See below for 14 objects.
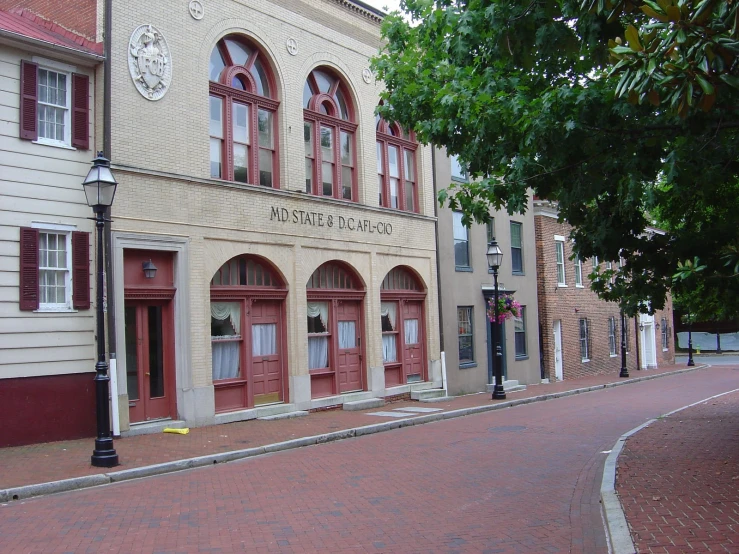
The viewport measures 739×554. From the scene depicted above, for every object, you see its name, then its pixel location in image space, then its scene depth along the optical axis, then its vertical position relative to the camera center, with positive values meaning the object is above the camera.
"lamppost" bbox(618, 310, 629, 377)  33.02 -1.52
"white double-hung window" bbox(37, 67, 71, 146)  13.68 +4.23
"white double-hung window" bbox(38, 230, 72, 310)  13.42 +1.20
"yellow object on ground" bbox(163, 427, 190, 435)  14.62 -1.91
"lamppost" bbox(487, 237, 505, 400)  21.78 -0.81
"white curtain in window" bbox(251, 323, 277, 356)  17.45 -0.21
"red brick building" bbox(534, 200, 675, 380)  30.08 +0.20
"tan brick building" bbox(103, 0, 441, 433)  15.04 +2.63
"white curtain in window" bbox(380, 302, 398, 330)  21.52 +0.48
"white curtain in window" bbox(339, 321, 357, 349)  19.98 -0.17
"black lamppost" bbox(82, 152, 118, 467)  11.14 -0.03
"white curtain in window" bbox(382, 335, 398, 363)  21.42 -0.65
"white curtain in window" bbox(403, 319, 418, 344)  22.26 -0.15
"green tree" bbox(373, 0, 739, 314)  5.79 +2.17
